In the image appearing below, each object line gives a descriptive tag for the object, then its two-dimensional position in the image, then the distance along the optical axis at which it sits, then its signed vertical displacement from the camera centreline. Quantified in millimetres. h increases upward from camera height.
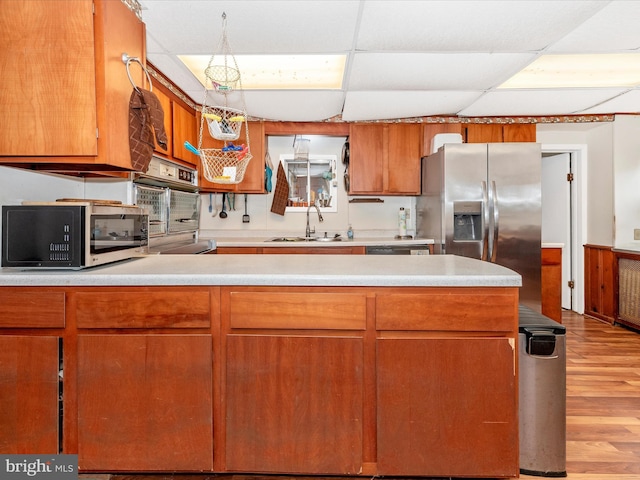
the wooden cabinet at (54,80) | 1686 +644
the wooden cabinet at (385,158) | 4125 +767
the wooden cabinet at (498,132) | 4113 +1023
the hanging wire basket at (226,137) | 2084 +499
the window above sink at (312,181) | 4465 +574
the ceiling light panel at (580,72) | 2918 +1262
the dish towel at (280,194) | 4363 +423
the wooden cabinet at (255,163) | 4066 +705
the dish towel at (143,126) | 1905 +521
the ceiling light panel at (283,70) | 2898 +1254
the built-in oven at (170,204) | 2731 +220
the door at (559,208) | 4664 +291
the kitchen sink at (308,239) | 4099 -62
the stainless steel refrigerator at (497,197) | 3508 +310
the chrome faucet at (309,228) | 4414 +55
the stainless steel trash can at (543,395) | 1640 -662
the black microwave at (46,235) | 1618 -7
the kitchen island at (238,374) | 1553 -549
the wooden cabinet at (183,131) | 3162 +855
